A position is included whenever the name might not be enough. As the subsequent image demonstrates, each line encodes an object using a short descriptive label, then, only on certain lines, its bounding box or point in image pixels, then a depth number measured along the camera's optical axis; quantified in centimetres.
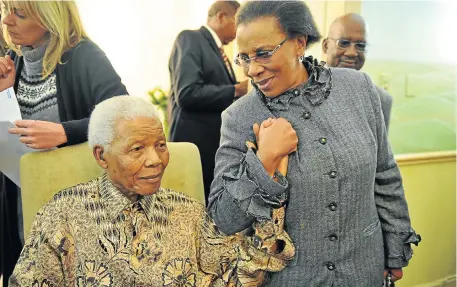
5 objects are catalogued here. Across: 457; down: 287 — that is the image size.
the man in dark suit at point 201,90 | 209
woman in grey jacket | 121
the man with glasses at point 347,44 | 195
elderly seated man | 123
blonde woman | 137
